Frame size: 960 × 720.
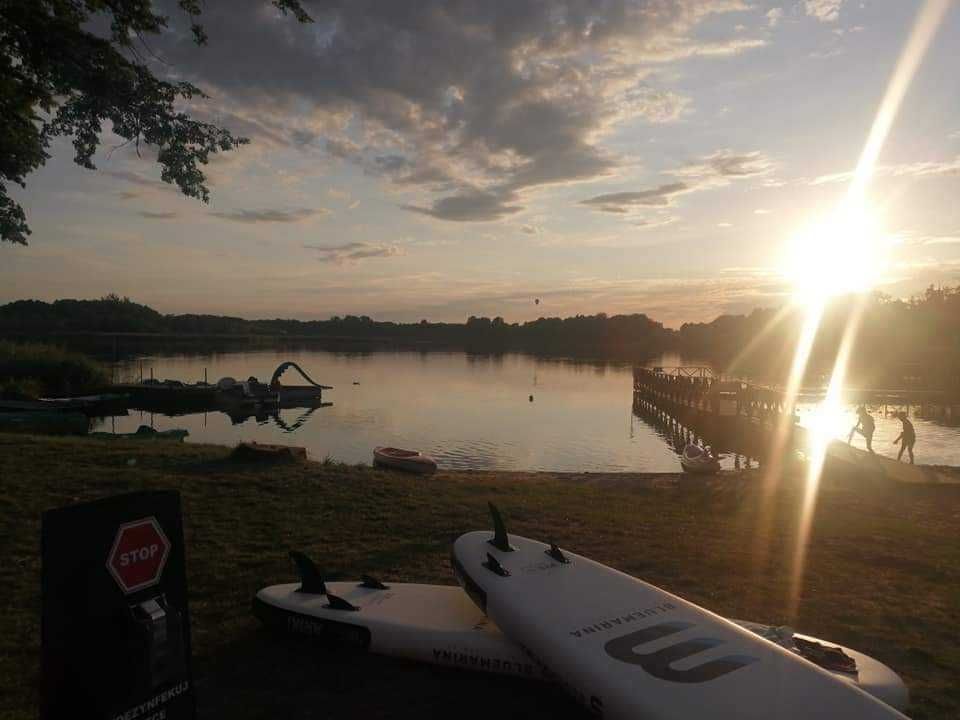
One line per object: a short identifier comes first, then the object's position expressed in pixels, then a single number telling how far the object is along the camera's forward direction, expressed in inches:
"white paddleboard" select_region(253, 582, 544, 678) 186.7
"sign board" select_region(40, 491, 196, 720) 99.3
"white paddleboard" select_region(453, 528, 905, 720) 139.4
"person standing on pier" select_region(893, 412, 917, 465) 1009.5
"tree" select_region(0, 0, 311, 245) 342.0
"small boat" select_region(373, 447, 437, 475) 808.6
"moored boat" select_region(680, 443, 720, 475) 930.1
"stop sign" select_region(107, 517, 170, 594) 104.0
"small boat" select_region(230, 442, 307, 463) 528.4
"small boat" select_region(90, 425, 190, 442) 1008.9
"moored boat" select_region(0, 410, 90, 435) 1079.6
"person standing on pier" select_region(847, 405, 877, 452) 1078.2
